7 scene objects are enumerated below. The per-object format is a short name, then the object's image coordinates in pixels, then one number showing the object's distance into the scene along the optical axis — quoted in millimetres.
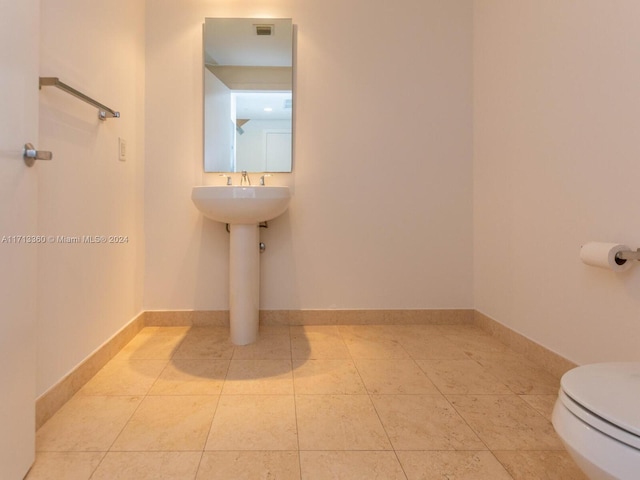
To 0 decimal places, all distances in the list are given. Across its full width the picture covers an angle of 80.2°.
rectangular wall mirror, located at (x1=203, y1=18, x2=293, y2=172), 2287
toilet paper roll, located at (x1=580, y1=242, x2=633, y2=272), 1262
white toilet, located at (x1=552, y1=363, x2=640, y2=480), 612
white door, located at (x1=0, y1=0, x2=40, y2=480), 929
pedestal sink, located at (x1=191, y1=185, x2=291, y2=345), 1839
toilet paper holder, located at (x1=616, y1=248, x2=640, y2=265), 1220
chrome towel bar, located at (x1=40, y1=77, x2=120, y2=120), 1261
